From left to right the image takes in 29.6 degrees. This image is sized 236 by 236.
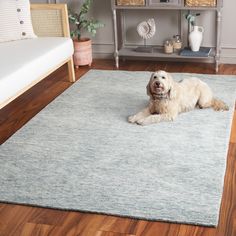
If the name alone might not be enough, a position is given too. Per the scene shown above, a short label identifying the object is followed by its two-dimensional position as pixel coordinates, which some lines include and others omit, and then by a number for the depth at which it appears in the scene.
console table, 3.79
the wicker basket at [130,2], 3.88
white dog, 2.87
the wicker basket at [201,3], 3.70
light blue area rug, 2.16
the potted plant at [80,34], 4.18
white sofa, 2.88
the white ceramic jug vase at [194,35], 3.96
